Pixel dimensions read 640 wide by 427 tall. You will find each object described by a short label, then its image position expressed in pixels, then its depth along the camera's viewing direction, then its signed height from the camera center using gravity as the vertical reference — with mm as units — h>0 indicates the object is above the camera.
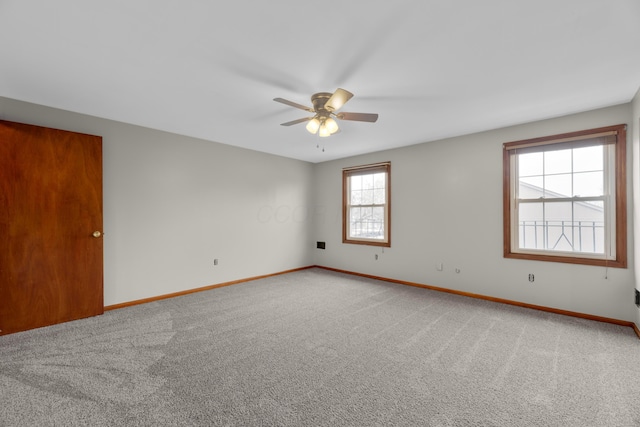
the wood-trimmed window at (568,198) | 3062 +205
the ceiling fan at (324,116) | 2611 +963
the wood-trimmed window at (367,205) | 5117 +190
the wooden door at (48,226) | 2781 -132
